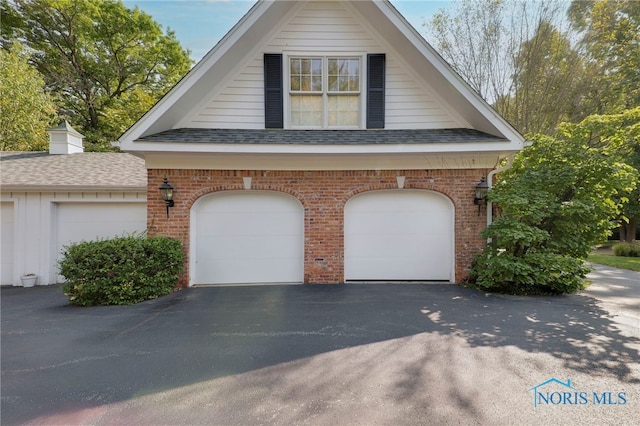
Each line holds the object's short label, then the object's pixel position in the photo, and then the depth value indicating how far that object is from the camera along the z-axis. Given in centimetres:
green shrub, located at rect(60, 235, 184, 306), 497
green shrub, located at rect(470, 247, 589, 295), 534
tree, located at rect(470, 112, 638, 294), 540
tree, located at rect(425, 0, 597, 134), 1198
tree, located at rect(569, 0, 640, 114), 1231
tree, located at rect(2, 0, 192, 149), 1609
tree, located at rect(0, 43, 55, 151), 1198
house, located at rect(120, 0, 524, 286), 609
